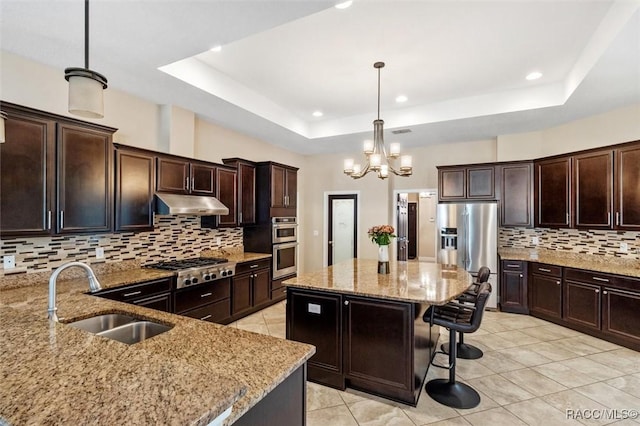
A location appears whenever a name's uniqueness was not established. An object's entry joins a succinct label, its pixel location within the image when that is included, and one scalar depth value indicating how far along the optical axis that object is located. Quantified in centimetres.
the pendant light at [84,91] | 144
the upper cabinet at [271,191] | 541
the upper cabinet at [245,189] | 509
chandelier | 387
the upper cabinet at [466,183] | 545
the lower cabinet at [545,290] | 459
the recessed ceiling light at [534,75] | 400
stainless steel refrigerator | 523
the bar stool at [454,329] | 265
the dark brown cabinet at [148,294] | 302
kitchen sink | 193
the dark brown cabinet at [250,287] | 461
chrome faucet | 164
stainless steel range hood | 371
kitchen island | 261
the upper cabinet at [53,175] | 255
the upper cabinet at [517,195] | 521
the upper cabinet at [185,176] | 389
